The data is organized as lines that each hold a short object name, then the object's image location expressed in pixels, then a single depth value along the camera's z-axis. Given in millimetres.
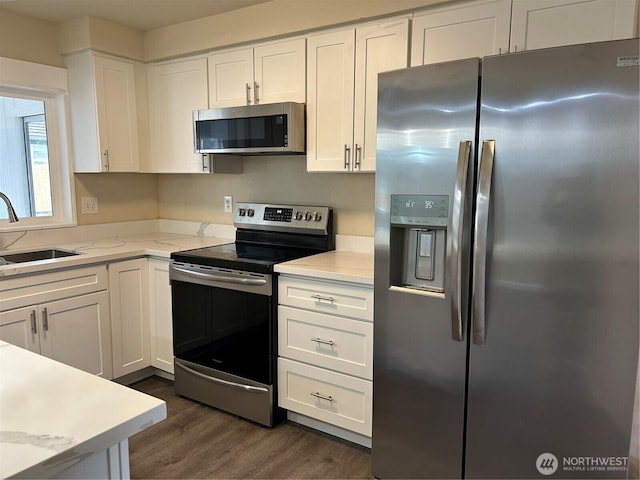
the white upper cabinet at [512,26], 1752
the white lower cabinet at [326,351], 2127
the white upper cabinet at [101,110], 2977
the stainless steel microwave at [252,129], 2492
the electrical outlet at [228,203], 3277
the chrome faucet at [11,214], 2216
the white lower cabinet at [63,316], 2340
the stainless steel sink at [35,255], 2758
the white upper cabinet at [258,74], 2545
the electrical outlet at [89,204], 3201
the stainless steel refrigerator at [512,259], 1402
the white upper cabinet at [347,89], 2235
